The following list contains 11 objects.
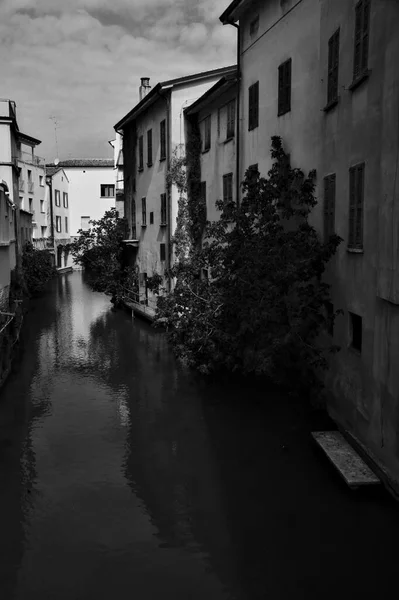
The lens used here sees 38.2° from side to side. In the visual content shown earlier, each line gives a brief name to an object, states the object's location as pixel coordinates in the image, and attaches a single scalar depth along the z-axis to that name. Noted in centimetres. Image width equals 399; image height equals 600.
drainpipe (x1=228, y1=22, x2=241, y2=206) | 2038
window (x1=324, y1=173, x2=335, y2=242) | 1361
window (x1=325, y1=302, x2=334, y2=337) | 1401
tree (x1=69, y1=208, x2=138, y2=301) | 3366
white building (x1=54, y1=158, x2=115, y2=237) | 6712
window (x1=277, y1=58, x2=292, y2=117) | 1648
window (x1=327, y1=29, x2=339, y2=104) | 1313
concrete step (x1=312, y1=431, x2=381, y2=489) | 1075
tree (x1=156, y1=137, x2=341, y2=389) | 1343
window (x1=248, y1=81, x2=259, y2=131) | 1908
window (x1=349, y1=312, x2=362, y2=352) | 1262
